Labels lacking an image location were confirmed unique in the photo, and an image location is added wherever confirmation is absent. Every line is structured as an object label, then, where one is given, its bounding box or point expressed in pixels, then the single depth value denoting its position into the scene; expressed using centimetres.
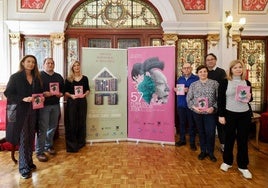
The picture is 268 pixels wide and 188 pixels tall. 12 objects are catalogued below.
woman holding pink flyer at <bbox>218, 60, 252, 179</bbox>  332
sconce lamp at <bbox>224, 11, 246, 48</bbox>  527
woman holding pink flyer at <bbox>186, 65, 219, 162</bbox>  381
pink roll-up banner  465
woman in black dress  435
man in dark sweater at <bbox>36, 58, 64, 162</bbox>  392
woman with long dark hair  318
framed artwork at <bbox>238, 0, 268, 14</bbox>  568
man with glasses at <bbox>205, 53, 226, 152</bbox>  431
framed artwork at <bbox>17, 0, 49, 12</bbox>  564
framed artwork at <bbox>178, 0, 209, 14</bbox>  572
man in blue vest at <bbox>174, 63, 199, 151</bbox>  450
